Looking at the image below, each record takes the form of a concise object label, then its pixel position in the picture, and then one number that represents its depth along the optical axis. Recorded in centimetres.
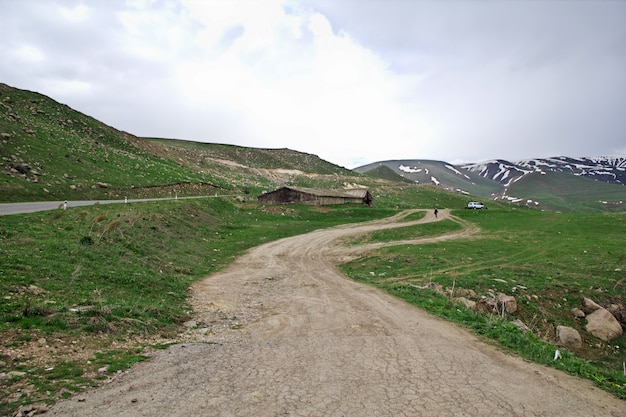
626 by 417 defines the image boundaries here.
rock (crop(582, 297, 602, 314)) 1889
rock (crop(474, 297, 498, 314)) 1652
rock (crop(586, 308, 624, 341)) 1708
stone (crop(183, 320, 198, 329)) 1129
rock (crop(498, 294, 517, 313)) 1733
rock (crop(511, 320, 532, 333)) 1440
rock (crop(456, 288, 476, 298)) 1796
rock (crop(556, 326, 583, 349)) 1573
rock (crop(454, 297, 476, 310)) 1615
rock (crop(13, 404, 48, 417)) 549
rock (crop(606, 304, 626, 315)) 1914
